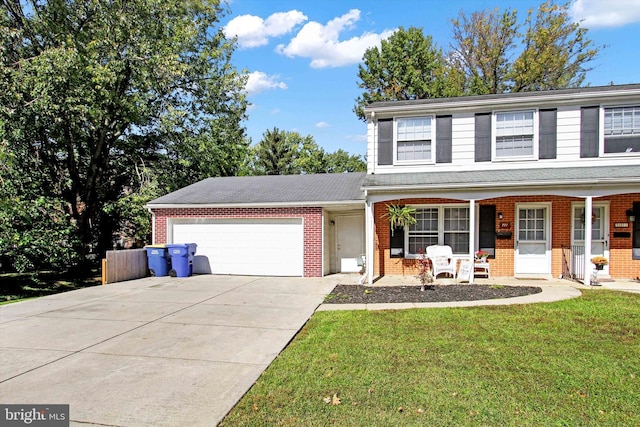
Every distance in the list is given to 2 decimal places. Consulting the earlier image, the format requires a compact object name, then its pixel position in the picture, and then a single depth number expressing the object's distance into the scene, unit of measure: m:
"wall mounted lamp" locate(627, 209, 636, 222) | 10.70
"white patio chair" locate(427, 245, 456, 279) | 11.09
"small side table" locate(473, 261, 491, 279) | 10.80
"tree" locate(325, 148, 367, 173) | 43.75
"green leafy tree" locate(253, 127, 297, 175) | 36.53
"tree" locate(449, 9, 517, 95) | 24.11
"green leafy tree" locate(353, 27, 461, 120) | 26.03
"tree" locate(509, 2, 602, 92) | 22.86
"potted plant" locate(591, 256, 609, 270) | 10.25
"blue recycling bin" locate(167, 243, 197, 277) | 12.61
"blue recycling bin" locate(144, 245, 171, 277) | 12.86
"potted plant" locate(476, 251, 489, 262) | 10.92
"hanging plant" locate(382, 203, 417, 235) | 11.05
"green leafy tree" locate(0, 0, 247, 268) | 13.22
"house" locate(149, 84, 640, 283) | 10.46
